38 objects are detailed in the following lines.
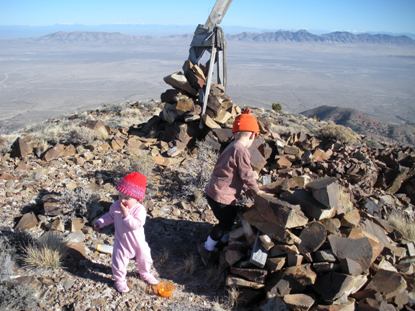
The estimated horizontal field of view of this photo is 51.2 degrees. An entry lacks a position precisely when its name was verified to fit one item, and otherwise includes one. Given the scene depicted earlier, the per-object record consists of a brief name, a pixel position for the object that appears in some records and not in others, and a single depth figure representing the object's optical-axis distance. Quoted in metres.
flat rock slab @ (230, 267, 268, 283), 4.38
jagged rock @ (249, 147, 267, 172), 6.85
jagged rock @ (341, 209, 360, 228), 4.57
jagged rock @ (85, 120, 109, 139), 8.85
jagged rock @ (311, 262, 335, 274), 4.20
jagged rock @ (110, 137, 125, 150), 8.38
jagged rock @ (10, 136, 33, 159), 7.81
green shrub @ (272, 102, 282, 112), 21.38
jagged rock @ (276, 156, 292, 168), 7.73
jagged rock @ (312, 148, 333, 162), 8.01
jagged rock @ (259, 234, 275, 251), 4.39
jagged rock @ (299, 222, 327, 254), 4.30
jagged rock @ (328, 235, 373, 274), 4.11
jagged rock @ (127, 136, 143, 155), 8.18
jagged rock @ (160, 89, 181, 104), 9.37
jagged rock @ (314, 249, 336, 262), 4.23
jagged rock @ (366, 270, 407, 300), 4.13
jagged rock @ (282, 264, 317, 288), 4.17
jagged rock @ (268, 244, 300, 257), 4.31
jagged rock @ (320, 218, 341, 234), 4.45
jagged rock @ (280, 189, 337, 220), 4.42
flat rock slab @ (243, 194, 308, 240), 4.32
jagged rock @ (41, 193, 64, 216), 5.71
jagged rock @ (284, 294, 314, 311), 4.05
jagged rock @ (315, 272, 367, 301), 4.02
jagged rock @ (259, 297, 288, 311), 4.10
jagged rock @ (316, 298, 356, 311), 4.02
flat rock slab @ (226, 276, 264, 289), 4.39
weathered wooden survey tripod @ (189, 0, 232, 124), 9.13
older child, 4.57
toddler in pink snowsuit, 4.09
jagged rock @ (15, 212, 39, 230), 5.43
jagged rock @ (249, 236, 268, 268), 4.37
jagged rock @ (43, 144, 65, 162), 7.60
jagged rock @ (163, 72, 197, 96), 9.48
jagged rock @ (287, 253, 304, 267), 4.28
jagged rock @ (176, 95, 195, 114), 8.99
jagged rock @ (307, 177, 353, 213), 4.36
